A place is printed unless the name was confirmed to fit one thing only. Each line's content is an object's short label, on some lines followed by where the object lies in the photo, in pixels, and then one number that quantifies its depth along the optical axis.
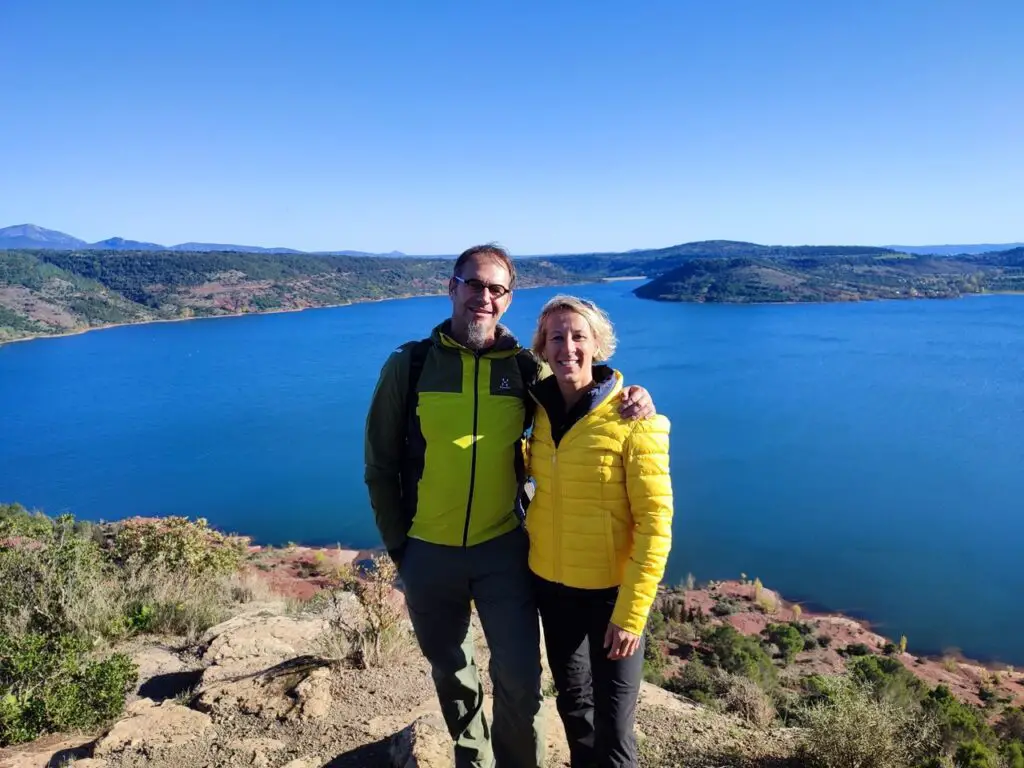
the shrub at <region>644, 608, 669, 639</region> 8.88
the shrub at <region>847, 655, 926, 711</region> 6.34
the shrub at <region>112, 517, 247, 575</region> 5.81
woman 1.57
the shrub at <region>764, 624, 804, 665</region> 9.22
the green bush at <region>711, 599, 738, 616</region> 11.23
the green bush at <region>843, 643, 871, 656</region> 9.96
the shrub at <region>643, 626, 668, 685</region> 5.29
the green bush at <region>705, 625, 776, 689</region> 6.84
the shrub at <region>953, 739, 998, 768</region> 3.03
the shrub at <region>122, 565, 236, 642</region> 3.83
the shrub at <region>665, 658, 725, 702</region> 4.15
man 1.76
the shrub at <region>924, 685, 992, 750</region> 4.57
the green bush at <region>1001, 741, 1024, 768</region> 3.61
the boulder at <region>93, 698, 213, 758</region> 2.26
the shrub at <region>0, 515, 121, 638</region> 3.39
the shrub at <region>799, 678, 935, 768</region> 2.15
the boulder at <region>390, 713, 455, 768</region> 2.00
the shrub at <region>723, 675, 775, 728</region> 3.12
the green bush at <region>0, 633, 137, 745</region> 2.46
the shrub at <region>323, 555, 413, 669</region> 2.94
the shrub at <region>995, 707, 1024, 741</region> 6.08
